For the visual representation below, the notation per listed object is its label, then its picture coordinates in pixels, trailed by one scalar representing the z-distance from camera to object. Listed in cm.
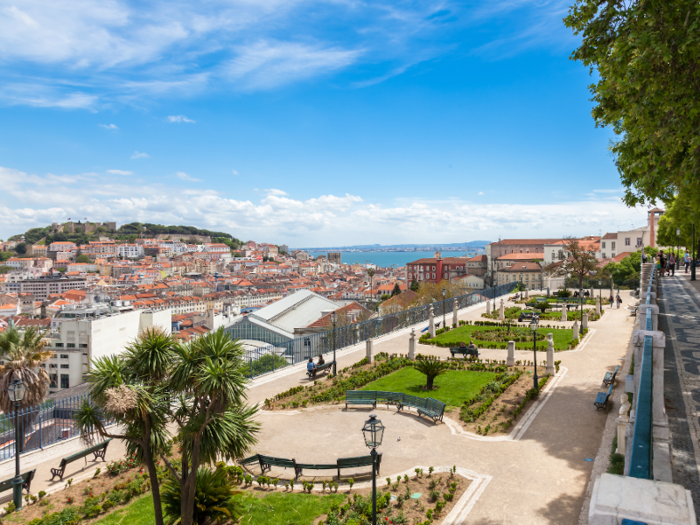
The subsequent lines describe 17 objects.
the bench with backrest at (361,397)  1560
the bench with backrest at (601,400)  1370
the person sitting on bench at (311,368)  1931
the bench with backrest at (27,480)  1015
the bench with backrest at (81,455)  1093
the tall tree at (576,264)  4376
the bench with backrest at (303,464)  1052
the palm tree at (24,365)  1662
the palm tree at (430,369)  1717
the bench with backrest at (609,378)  1558
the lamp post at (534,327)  1612
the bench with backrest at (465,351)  2175
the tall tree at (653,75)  815
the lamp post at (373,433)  845
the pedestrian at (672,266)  3619
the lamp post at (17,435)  977
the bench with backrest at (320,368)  1941
